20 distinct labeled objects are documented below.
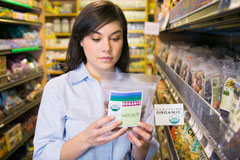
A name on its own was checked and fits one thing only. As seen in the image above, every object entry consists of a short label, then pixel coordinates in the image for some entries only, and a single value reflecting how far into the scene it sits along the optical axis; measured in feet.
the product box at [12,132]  7.63
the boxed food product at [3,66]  7.71
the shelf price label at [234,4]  1.52
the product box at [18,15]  8.19
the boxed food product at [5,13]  7.29
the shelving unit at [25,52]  7.65
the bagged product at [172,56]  6.02
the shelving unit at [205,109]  1.74
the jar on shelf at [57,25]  18.22
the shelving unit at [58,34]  18.28
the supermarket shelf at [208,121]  1.74
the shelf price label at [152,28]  7.39
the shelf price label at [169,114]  3.26
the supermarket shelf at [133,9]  17.58
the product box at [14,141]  7.72
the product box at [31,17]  9.30
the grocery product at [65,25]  18.07
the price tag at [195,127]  2.80
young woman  3.48
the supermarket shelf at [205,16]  2.15
